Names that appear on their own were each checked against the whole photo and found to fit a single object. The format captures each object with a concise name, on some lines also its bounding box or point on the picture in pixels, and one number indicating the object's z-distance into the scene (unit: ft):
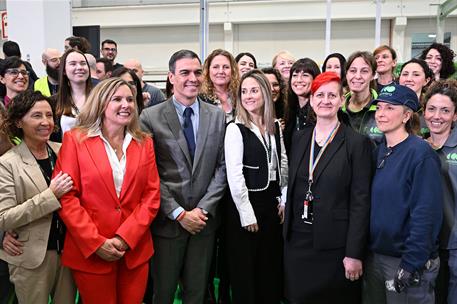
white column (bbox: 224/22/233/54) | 35.76
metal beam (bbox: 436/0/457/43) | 30.35
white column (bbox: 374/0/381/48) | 25.20
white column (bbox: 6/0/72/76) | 21.81
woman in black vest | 8.49
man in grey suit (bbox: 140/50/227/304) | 8.35
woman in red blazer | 7.33
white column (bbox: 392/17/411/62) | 33.45
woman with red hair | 7.34
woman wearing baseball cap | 6.77
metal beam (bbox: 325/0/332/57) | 26.32
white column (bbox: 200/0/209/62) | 27.04
